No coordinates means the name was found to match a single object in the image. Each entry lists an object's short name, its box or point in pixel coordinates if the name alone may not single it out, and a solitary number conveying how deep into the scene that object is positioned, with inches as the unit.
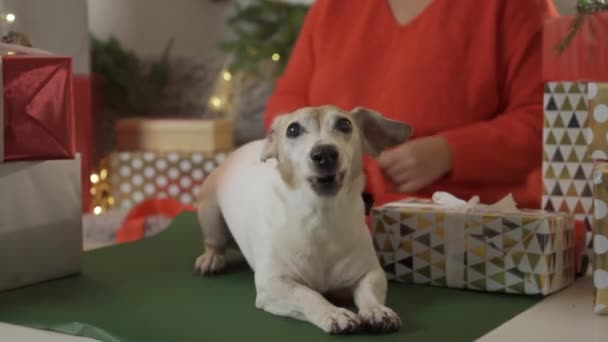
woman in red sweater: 64.7
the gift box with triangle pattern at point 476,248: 54.3
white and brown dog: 49.8
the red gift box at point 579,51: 55.3
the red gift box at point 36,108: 54.2
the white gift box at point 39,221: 55.9
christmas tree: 100.1
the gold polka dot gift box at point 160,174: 97.5
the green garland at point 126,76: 105.3
